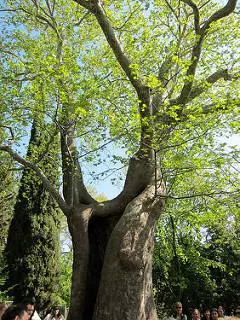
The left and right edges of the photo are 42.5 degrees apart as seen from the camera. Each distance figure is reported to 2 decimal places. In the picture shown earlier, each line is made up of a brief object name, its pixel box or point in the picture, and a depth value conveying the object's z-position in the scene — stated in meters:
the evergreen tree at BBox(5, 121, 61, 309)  11.07
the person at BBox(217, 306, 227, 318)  9.80
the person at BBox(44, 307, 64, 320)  8.29
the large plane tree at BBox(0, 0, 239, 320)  5.60
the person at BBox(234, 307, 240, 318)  13.61
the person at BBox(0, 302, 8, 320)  4.50
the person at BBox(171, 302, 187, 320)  7.22
